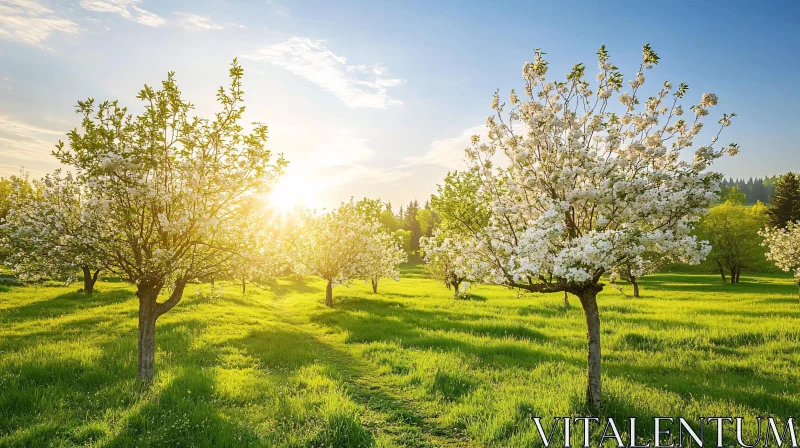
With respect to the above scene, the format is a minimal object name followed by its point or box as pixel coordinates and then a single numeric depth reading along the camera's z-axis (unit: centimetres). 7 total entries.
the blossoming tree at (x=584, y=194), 823
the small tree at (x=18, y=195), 1069
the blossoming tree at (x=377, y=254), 3534
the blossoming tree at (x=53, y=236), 1003
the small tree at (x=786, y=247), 3089
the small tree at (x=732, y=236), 5525
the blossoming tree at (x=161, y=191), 1003
